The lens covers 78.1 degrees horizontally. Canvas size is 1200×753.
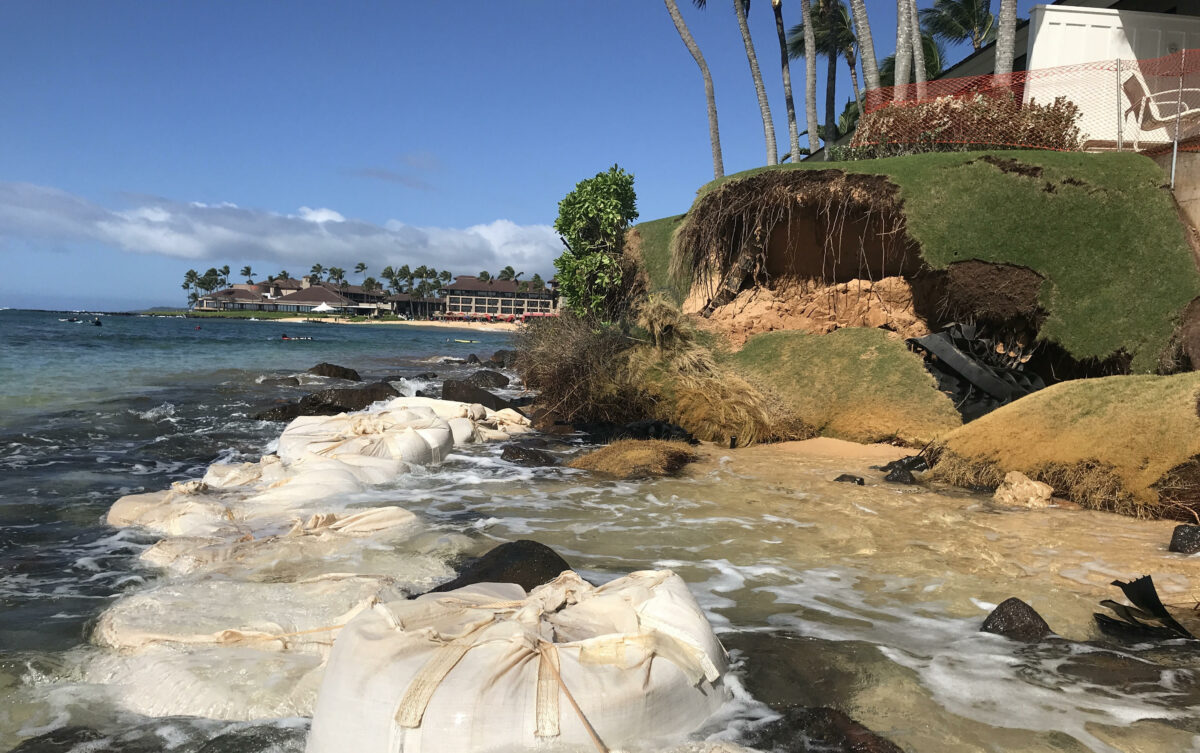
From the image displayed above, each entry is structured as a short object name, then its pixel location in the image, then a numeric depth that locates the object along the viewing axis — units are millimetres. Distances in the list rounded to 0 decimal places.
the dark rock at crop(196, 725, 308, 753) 2959
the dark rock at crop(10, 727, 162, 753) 2914
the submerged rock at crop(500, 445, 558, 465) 9359
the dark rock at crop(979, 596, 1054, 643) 4059
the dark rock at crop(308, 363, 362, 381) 22438
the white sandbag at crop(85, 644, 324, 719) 3189
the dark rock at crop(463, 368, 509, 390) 19250
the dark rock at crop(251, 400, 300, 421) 13250
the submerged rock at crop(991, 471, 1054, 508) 6965
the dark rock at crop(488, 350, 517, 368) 28569
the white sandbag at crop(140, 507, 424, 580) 4945
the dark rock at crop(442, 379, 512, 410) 14188
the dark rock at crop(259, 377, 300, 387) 19828
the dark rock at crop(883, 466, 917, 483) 8031
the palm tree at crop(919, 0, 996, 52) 39469
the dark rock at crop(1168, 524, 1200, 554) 5484
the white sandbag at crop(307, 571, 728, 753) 2688
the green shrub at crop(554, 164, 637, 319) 15609
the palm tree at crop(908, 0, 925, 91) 17844
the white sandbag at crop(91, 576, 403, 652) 3656
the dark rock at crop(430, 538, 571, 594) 4531
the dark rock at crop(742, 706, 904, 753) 2916
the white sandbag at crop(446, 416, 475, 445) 10461
